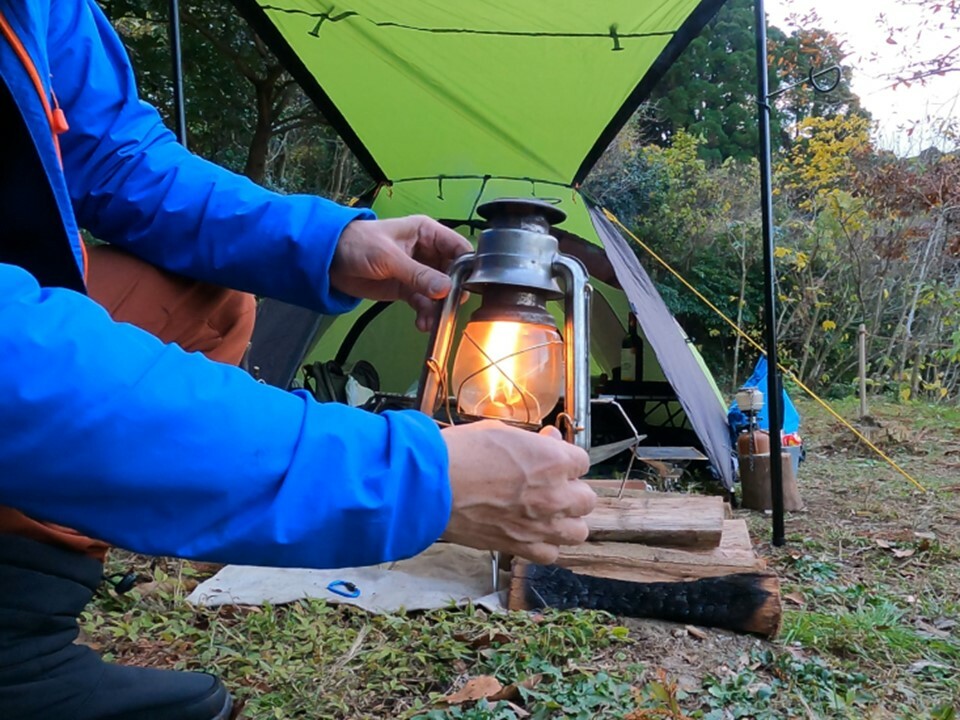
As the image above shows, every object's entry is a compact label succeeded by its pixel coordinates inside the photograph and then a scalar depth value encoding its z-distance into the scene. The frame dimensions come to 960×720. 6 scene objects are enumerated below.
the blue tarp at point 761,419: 3.41
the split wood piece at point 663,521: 1.89
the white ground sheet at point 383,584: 1.85
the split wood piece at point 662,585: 1.72
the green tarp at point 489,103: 3.15
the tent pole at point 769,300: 2.43
